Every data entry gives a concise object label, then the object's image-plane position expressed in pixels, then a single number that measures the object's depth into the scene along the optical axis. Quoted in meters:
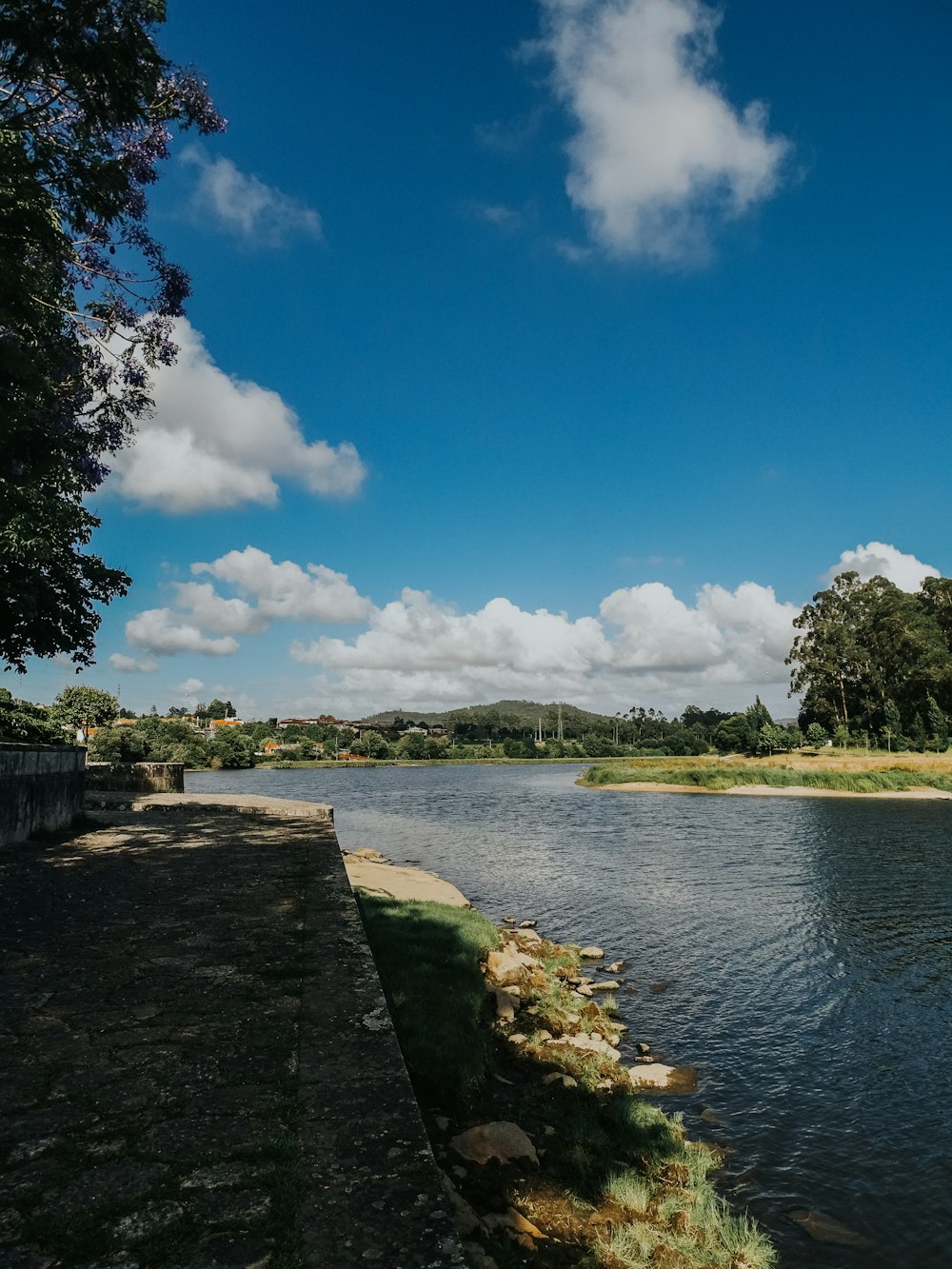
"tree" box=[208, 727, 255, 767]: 109.69
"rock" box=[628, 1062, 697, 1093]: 9.02
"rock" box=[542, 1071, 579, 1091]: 8.09
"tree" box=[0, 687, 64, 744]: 18.28
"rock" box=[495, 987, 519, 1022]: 9.91
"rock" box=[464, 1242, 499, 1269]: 4.33
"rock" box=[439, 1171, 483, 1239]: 4.82
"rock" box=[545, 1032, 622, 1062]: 9.39
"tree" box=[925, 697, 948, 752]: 71.69
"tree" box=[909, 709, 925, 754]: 71.31
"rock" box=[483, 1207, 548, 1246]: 5.04
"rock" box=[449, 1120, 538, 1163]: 5.89
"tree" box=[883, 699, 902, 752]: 71.56
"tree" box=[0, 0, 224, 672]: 8.20
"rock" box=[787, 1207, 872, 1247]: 6.41
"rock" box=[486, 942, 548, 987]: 11.31
